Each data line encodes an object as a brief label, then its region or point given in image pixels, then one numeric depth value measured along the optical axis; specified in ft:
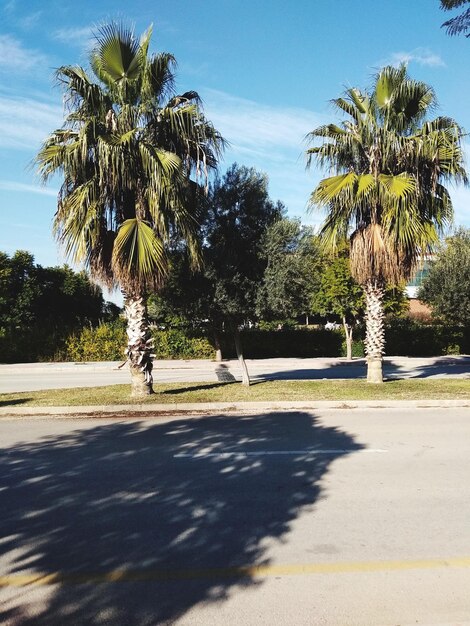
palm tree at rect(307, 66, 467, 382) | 46.03
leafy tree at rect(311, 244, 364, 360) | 87.71
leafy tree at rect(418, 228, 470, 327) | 96.22
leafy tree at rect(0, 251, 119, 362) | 94.48
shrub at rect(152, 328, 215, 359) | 95.40
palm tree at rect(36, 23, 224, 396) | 38.50
